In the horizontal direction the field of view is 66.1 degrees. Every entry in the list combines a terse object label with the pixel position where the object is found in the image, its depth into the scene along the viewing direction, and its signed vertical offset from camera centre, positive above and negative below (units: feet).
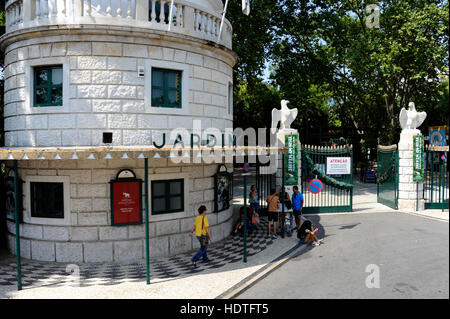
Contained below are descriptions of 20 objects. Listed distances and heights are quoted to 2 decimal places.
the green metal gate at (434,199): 50.44 -7.83
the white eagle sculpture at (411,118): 52.78 +4.82
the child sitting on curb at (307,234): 37.01 -9.06
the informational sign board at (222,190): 39.75 -4.68
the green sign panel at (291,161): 47.26 -1.52
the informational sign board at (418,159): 51.91 -1.45
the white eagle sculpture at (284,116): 46.84 +4.62
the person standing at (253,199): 44.65 -6.32
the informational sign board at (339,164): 52.34 -2.17
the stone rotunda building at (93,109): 32.86 +4.07
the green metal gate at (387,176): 54.49 -4.36
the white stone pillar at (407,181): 52.34 -4.82
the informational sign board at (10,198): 35.27 -4.90
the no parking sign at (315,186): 44.16 -4.65
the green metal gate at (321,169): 50.88 -2.83
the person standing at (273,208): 40.34 -6.76
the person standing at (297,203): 40.55 -6.23
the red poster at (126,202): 33.22 -4.98
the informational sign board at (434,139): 73.24 +2.47
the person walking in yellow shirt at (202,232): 31.09 -7.36
